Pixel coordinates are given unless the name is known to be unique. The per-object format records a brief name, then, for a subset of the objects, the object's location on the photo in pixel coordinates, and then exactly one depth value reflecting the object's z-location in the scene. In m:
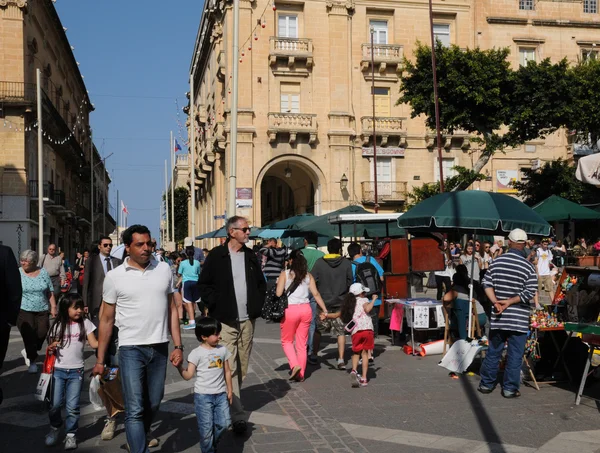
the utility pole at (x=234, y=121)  18.92
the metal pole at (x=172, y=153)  47.59
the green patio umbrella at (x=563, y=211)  21.30
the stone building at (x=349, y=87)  34.06
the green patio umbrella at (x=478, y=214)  10.27
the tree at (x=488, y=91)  26.59
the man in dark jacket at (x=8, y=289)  6.41
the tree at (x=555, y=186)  31.11
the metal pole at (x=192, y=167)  32.47
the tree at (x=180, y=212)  79.38
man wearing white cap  7.99
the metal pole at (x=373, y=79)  31.83
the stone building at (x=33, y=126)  32.16
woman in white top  9.03
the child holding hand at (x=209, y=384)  5.59
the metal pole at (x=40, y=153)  28.91
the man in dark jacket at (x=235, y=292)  6.88
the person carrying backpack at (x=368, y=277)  10.78
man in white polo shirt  5.25
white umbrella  9.05
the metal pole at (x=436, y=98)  22.08
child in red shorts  8.98
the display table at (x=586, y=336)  7.42
